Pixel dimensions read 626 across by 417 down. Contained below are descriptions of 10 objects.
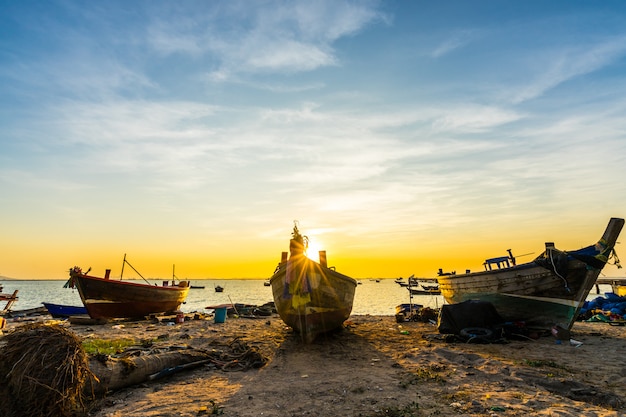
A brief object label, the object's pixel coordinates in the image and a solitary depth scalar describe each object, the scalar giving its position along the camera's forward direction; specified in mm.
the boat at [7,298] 25928
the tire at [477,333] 12223
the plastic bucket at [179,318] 19627
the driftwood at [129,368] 6574
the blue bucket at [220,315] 19578
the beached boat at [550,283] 12758
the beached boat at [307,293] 12281
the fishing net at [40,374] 5148
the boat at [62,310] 24422
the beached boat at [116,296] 18844
